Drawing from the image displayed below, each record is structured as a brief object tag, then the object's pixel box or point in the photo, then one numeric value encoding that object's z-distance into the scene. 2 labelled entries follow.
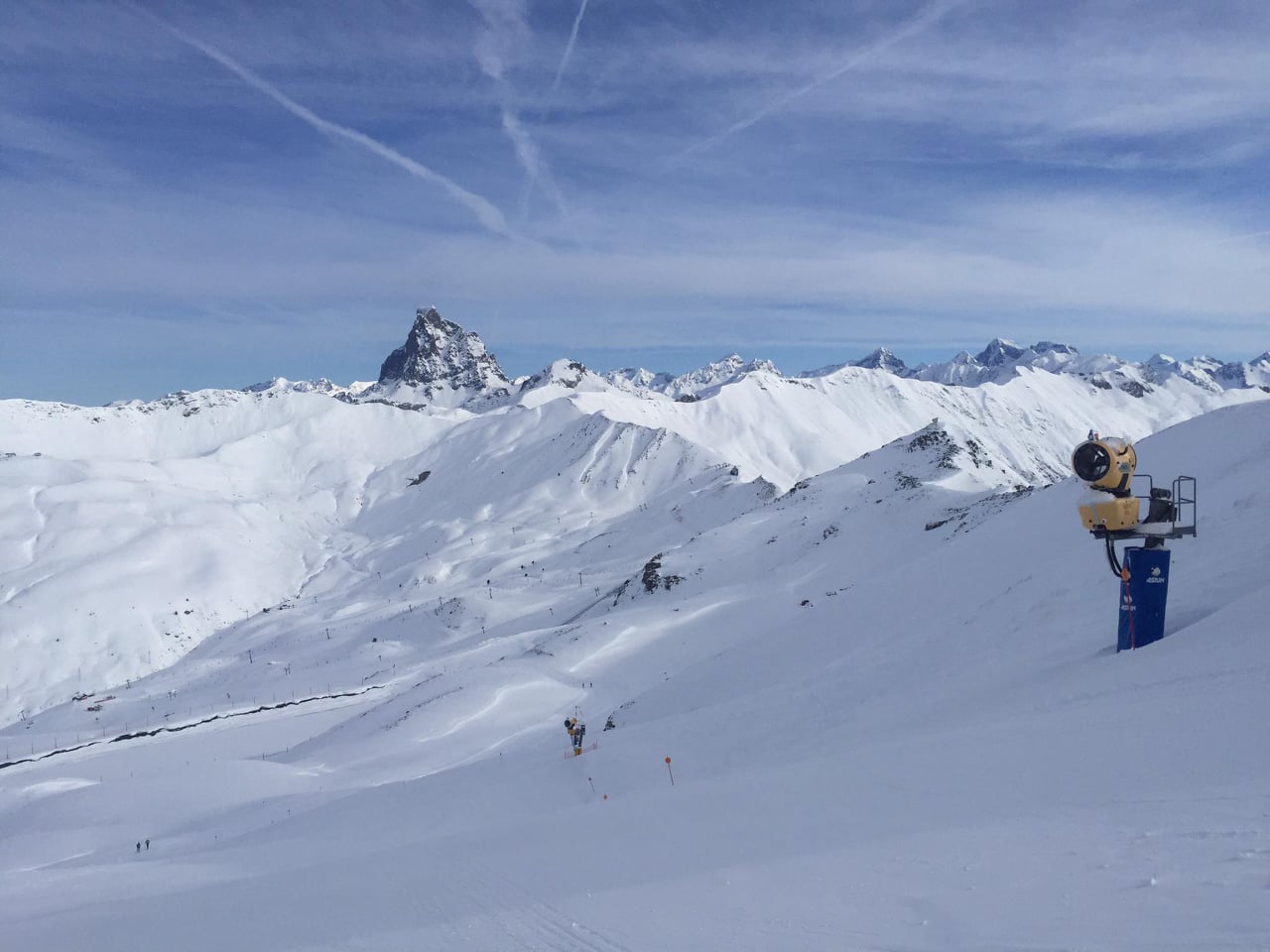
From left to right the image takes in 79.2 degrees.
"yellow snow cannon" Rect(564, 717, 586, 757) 18.84
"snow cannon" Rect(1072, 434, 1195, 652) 11.62
